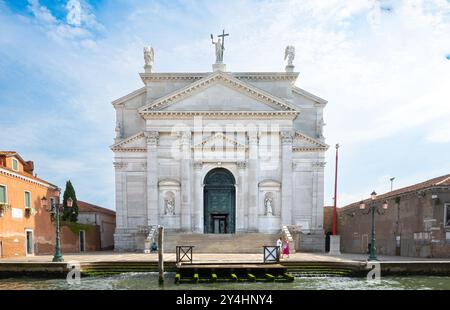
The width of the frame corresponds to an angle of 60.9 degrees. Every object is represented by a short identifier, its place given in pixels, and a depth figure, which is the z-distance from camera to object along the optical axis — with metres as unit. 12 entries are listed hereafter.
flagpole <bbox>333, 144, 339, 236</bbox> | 29.30
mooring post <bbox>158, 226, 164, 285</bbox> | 16.18
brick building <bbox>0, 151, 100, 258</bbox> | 24.08
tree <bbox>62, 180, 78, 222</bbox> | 34.34
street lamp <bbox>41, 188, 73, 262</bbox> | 19.31
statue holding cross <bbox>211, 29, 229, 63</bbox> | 33.50
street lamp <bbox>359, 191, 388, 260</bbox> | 19.22
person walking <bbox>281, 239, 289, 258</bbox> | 21.77
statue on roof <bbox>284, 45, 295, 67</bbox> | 33.84
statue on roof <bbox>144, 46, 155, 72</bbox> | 33.78
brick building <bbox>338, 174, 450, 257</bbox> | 22.94
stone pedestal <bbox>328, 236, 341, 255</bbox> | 28.03
